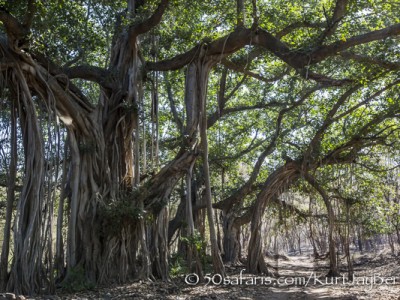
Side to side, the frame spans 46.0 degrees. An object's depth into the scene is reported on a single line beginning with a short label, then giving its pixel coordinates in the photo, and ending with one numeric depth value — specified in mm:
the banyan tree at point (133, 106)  5152
